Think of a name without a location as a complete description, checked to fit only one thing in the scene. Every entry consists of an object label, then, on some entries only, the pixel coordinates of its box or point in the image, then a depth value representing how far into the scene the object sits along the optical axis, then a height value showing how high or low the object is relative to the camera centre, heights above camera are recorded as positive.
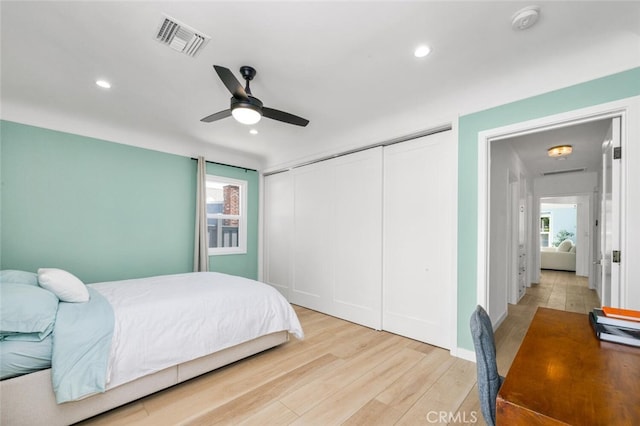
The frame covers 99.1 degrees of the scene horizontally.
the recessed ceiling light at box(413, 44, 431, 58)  2.04 +1.27
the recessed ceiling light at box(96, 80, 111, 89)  2.55 +1.22
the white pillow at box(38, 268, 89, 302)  2.05 -0.57
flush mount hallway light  4.12 +1.09
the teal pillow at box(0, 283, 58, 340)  1.60 -0.63
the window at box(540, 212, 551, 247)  10.89 -0.31
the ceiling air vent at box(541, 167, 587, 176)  6.11 +1.13
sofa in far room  8.15 -1.13
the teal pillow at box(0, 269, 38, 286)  2.08 -0.53
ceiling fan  2.00 +0.93
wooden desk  0.77 -0.55
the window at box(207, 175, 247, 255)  4.73 -0.01
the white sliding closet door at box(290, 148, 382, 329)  3.57 -0.31
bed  1.64 -0.97
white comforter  1.93 -0.88
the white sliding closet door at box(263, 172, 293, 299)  4.81 -0.25
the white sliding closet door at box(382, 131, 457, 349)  2.89 -0.22
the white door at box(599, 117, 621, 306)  2.03 -0.03
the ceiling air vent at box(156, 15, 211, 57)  1.81 +1.25
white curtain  4.24 -0.21
